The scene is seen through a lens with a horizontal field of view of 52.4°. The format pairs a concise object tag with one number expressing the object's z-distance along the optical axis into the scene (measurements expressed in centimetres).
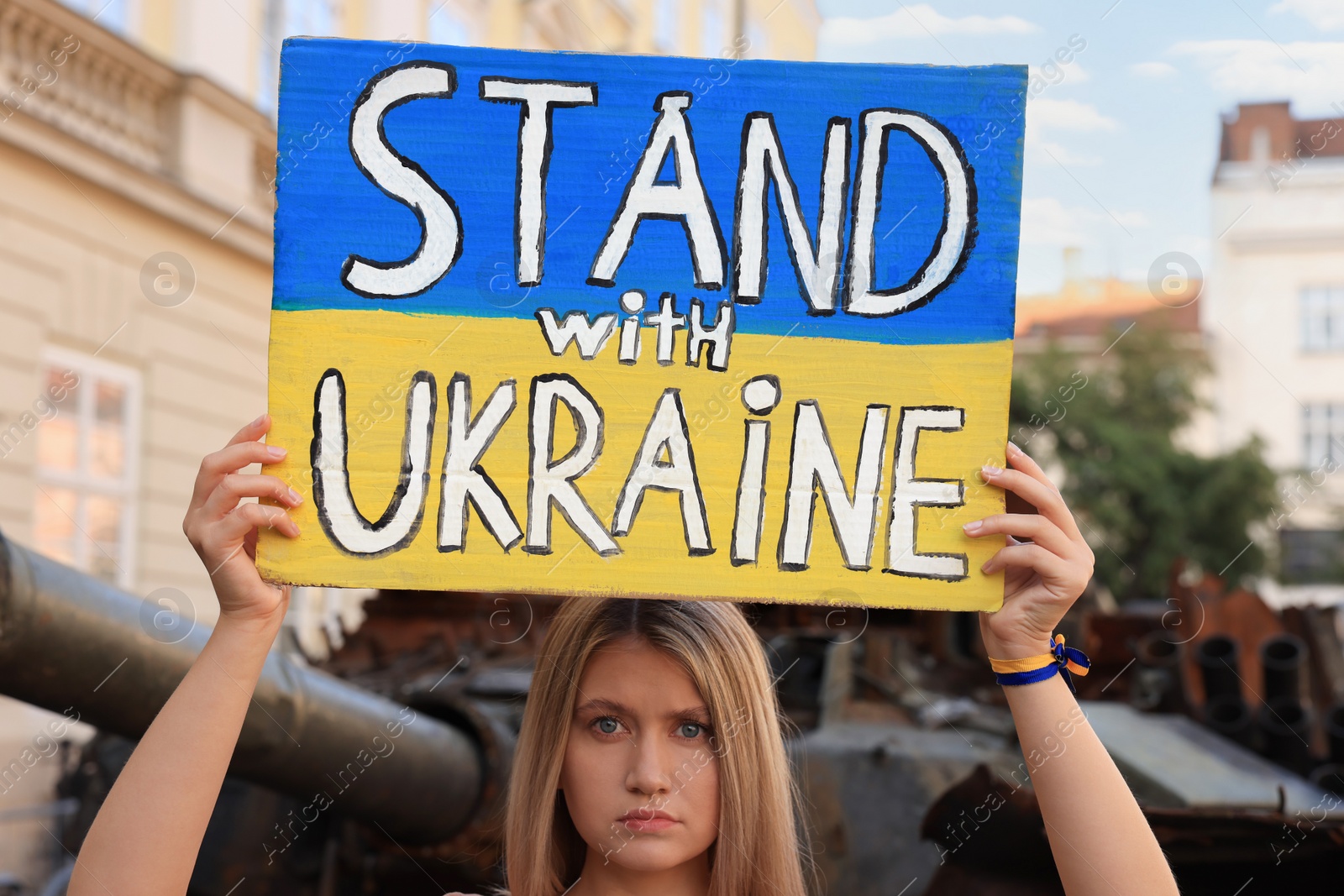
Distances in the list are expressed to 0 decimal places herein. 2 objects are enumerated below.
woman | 171
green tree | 2434
